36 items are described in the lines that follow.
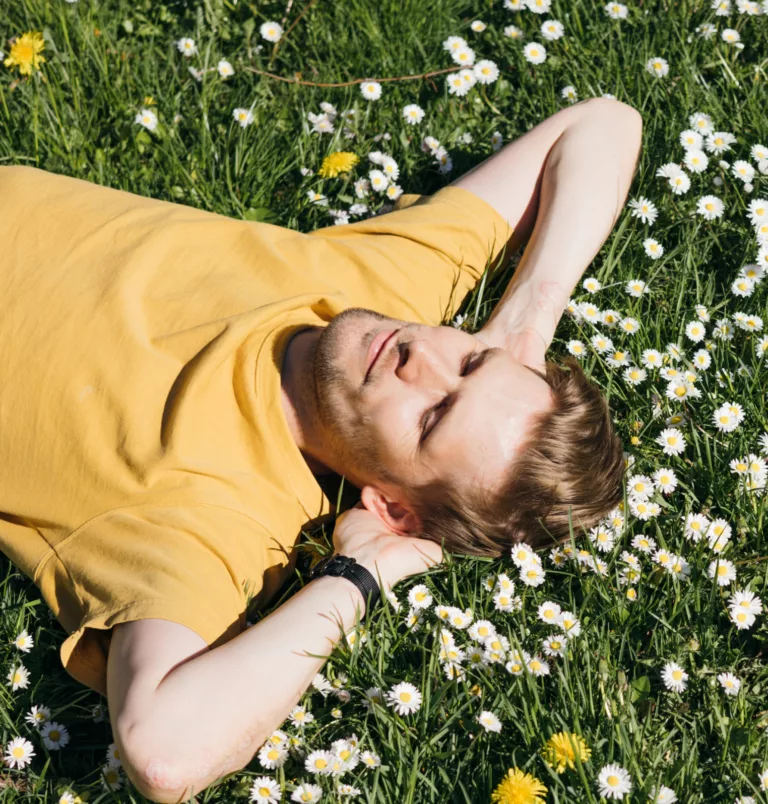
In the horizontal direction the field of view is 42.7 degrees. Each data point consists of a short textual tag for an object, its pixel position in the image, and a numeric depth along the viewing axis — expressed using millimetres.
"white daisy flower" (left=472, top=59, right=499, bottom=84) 4582
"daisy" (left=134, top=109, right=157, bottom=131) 4215
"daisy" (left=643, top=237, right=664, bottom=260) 4027
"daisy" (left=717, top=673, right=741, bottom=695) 2891
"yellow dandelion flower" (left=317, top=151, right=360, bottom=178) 4215
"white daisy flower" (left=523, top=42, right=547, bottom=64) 4574
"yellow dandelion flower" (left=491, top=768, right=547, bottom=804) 2500
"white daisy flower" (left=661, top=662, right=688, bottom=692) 2904
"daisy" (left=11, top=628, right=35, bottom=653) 3082
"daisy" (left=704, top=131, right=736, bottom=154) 4246
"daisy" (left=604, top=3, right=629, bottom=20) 4633
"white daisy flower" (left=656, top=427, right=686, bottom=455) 3488
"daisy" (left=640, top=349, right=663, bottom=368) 3686
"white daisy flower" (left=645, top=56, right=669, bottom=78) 4461
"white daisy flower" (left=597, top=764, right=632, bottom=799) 2504
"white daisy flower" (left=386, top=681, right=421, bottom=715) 2793
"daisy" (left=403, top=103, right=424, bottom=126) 4461
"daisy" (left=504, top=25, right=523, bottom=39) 4707
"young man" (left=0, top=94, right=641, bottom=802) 2645
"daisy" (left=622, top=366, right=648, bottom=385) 3688
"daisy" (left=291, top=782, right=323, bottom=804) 2656
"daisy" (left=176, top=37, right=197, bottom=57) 4512
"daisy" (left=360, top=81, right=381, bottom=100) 4480
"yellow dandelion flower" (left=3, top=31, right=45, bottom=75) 4258
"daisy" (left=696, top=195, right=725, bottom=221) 4098
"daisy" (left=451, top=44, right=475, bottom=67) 4641
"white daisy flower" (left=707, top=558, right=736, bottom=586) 3126
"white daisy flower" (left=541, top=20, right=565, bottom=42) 4625
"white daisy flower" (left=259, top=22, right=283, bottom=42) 4637
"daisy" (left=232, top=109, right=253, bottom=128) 4281
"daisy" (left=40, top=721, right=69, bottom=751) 2926
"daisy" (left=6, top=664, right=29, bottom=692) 3012
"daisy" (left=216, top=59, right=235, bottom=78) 4500
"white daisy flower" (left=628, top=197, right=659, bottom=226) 4074
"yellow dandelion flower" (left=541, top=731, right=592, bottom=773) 2566
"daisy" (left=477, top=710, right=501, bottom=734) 2714
